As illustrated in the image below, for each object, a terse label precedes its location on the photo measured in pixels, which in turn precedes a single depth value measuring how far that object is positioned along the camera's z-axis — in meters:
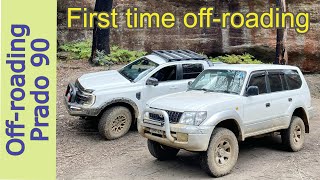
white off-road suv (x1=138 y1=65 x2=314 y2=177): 6.25
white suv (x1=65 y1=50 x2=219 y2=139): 8.29
